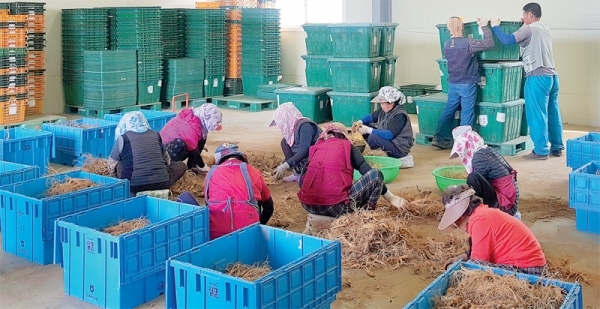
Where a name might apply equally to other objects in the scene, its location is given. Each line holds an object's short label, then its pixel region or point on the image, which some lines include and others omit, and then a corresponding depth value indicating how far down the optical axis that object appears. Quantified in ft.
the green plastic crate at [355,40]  35.42
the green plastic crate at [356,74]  35.76
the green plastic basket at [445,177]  22.17
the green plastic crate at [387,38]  36.88
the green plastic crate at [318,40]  38.89
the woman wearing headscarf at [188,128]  24.29
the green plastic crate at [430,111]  31.91
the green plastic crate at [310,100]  38.27
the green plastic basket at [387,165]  24.51
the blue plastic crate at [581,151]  21.68
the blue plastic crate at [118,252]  13.75
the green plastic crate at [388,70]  37.19
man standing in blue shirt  29.01
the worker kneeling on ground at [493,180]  17.98
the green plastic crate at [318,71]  39.45
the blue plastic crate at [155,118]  29.76
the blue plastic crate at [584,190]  18.52
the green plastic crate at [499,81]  29.81
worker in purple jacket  29.58
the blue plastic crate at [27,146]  23.79
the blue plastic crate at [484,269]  11.33
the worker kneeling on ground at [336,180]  18.52
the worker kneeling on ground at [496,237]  13.53
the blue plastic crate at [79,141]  26.84
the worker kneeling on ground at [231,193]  16.02
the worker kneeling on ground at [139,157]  20.06
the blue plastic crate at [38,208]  16.26
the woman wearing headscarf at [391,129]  26.43
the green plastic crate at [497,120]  30.07
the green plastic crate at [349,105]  36.11
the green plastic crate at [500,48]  30.35
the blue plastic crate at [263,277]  11.46
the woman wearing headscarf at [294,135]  21.65
